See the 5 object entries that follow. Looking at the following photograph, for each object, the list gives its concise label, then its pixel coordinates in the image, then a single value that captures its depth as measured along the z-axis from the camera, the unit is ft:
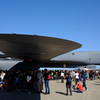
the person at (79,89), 26.32
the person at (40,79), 26.20
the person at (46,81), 24.57
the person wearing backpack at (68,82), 24.00
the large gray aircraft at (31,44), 17.17
